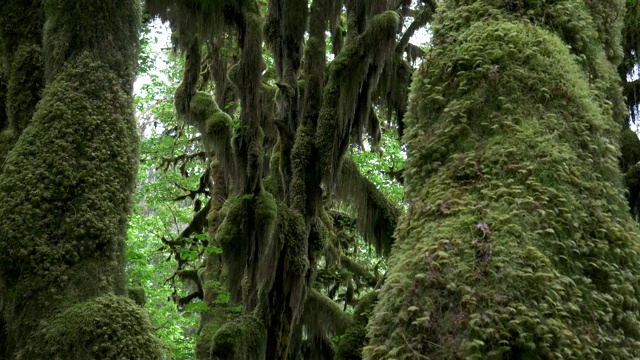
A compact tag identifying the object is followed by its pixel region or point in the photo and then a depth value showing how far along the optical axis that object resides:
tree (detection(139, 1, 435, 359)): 10.49
